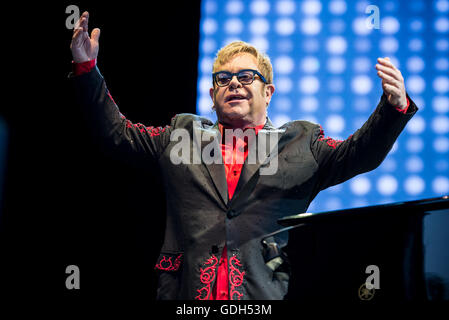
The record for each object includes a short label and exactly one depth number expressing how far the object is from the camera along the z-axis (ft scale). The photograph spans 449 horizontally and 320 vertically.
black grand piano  10.22
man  11.37
